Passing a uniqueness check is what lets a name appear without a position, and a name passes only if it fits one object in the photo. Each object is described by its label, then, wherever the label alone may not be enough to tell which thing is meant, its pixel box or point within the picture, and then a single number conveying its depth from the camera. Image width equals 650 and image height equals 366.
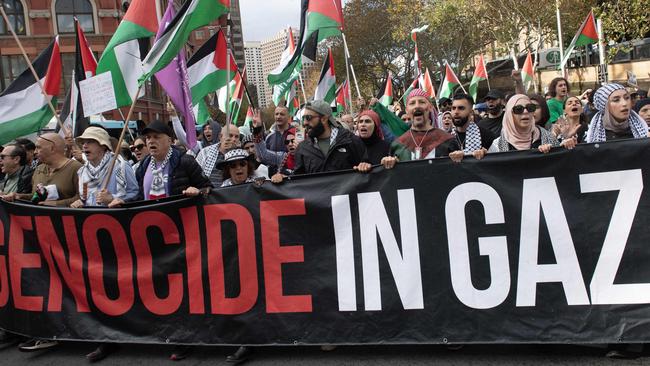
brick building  34.56
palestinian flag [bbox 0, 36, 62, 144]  5.75
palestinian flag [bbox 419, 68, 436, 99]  15.83
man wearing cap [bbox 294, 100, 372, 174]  4.87
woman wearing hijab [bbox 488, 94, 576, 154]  4.34
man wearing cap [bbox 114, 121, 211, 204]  4.74
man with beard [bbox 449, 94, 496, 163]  4.64
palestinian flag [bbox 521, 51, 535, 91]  13.52
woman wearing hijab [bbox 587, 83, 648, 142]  4.36
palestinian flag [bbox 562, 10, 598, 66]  12.59
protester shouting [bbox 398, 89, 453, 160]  4.68
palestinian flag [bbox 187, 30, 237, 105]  6.70
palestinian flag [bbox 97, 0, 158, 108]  5.21
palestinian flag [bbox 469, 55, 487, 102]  15.12
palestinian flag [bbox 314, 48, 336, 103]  9.66
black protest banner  3.69
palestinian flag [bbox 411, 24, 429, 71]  15.07
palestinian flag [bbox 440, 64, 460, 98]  15.22
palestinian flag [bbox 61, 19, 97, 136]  6.37
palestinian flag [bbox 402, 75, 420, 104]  14.57
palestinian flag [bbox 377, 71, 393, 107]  14.35
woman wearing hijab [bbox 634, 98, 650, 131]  5.19
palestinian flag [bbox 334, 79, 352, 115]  15.10
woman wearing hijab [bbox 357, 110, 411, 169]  5.54
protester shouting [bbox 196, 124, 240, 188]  5.54
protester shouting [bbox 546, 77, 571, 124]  7.67
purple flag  5.62
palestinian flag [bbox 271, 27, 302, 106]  10.45
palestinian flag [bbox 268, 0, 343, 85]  8.44
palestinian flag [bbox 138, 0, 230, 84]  5.01
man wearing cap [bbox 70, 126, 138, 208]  5.18
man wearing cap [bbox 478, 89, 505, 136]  5.86
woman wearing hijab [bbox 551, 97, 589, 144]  5.96
